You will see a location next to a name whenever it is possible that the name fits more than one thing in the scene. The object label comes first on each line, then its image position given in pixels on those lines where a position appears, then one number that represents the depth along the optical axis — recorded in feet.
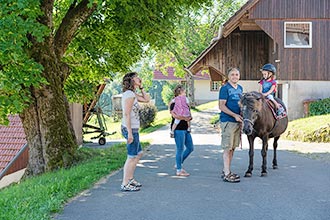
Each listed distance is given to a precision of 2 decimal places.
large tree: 33.30
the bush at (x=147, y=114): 107.55
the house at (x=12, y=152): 56.23
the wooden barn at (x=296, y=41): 81.25
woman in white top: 25.66
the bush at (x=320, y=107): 75.72
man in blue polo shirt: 29.35
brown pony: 29.48
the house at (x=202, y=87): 188.85
